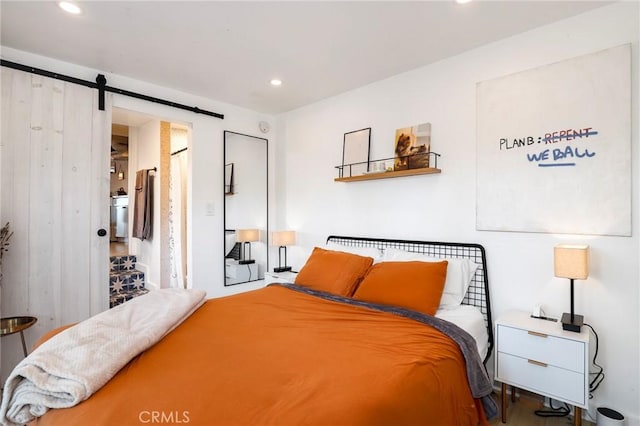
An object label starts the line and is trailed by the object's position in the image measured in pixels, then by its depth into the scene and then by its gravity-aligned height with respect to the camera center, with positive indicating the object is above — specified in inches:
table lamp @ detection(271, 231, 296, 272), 145.2 -11.8
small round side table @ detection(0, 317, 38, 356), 84.8 -31.1
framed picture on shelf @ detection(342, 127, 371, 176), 126.1 +24.8
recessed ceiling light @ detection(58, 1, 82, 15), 77.8 +50.9
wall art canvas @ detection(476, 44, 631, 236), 76.1 +17.3
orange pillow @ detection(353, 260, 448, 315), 82.7 -19.6
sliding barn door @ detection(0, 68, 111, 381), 96.2 +3.7
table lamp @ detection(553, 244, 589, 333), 71.7 -11.7
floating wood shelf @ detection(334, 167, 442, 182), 104.0 +13.7
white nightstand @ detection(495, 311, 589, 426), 68.5 -33.1
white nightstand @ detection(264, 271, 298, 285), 133.5 -27.2
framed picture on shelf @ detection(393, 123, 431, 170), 108.3 +23.1
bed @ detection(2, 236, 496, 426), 40.9 -24.7
